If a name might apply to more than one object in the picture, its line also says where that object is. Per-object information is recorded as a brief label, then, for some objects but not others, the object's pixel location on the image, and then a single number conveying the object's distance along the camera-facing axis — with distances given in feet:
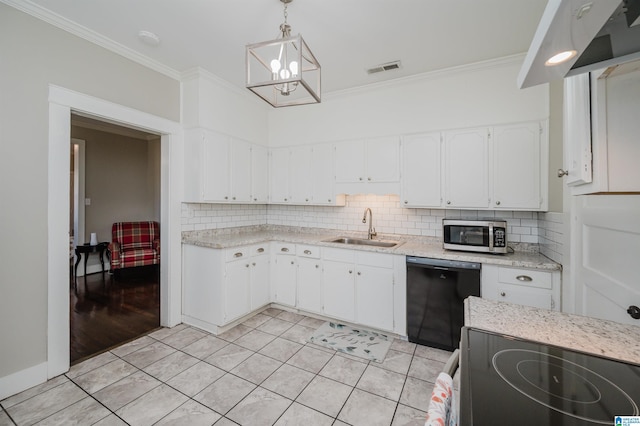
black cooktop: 2.04
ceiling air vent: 9.48
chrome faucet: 11.39
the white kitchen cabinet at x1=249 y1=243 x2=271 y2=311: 10.92
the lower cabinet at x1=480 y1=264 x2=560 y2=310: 7.31
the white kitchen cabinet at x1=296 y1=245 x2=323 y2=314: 10.79
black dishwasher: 8.16
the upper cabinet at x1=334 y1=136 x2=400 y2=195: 10.52
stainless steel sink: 10.75
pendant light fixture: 5.16
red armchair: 15.78
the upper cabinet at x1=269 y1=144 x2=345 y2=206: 11.95
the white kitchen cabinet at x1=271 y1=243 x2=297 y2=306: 11.38
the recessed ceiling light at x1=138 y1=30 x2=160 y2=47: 7.89
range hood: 1.92
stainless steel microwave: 8.29
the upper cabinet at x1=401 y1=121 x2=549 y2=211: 8.46
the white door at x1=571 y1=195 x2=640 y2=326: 3.83
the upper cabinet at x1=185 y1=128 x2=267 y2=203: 10.33
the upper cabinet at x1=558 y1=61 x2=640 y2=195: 3.12
